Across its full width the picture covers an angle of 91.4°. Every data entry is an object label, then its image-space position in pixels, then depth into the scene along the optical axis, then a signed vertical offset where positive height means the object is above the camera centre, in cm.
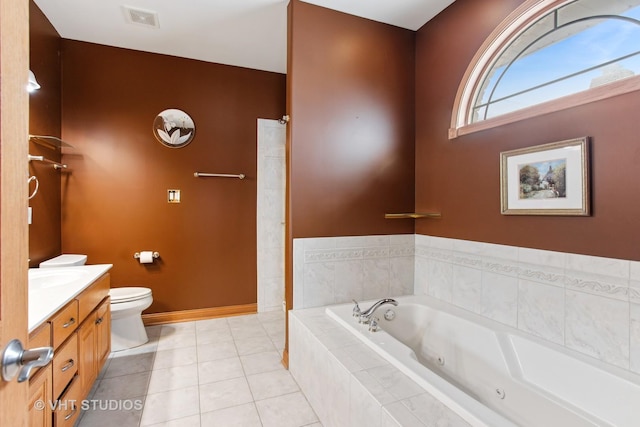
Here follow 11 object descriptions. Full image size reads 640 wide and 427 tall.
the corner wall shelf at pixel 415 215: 245 +0
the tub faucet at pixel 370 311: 195 -62
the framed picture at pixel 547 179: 154 +20
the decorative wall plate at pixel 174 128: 307 +87
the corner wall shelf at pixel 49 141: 227 +59
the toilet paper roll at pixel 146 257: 297 -39
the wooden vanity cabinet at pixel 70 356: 124 -70
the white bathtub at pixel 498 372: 129 -78
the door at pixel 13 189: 53 +5
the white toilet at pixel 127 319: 252 -86
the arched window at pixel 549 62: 145 +86
